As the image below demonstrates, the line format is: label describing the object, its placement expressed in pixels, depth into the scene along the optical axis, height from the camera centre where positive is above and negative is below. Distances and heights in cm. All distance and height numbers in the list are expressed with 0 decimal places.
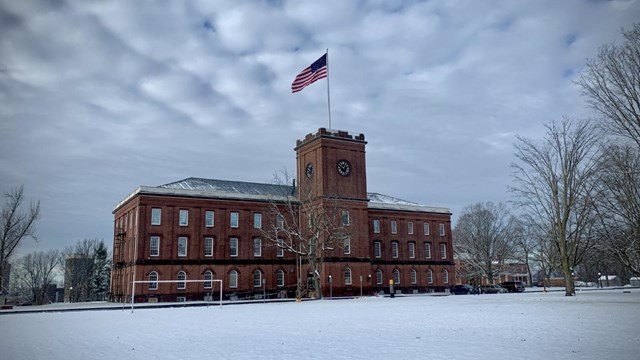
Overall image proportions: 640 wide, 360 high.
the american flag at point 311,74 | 4572 +1790
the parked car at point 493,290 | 6666 -240
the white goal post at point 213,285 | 5512 -88
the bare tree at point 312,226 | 5059 +525
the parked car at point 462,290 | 6310 -219
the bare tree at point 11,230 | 5041 +503
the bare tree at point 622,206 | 2333 +306
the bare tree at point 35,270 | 8964 +201
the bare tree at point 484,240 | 7950 +494
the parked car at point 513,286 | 6719 -197
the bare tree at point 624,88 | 1995 +732
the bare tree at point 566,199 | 3972 +565
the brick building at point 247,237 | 5362 +444
